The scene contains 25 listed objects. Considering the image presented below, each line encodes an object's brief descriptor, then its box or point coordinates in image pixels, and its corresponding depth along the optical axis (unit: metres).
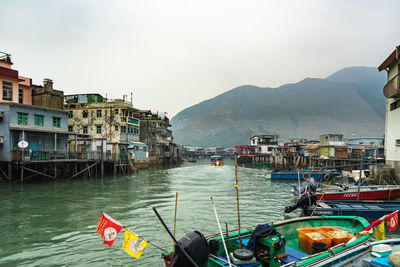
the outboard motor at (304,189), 18.67
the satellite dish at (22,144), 28.42
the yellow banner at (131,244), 6.65
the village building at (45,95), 40.75
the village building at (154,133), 67.75
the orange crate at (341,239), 8.59
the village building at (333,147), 52.91
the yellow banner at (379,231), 8.95
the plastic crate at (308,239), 8.42
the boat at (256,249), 5.88
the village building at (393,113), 23.73
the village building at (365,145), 55.55
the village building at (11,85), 33.72
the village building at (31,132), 30.05
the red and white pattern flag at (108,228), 6.96
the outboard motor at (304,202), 15.43
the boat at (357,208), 14.41
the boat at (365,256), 6.65
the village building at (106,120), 51.94
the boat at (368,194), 20.14
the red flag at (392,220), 9.14
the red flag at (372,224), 8.76
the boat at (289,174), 38.84
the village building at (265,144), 88.31
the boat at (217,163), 71.12
